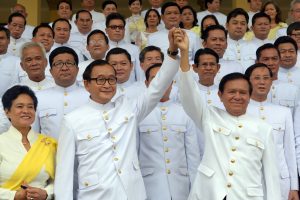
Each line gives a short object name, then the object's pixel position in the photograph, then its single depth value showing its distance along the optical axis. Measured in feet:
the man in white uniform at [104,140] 23.16
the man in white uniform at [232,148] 23.39
